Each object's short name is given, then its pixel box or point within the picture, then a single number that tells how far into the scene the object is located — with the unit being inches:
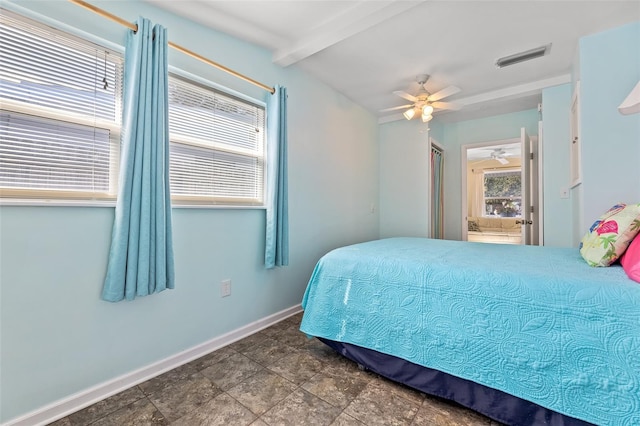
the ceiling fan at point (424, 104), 108.4
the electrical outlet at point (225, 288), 82.0
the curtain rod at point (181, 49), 53.7
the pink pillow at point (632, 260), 43.1
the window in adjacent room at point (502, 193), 283.0
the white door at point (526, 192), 125.3
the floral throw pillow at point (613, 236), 49.6
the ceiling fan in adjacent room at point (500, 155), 227.8
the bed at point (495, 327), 41.4
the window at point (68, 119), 50.0
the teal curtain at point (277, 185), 91.0
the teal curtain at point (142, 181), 58.4
